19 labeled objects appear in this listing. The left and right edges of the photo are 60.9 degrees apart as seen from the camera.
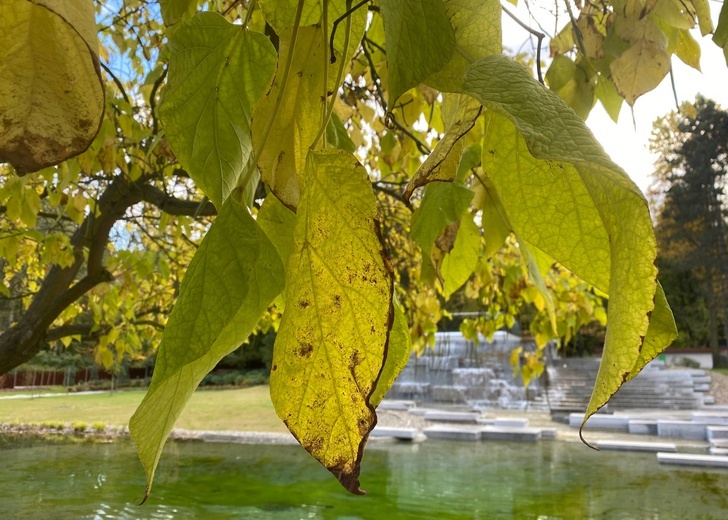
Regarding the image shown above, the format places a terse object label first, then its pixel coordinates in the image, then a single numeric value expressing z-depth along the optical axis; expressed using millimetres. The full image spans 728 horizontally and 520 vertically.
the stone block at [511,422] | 7262
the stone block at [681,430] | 6613
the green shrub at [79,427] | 7379
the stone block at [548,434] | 6895
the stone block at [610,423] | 7266
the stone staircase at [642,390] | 8695
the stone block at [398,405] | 8914
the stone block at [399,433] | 6779
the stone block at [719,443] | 5902
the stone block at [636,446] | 5867
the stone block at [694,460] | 5199
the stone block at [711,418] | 7016
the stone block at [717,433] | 6255
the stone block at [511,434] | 6770
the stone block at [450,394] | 9477
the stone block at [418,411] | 8265
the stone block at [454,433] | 6824
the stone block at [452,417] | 7793
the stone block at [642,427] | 6977
